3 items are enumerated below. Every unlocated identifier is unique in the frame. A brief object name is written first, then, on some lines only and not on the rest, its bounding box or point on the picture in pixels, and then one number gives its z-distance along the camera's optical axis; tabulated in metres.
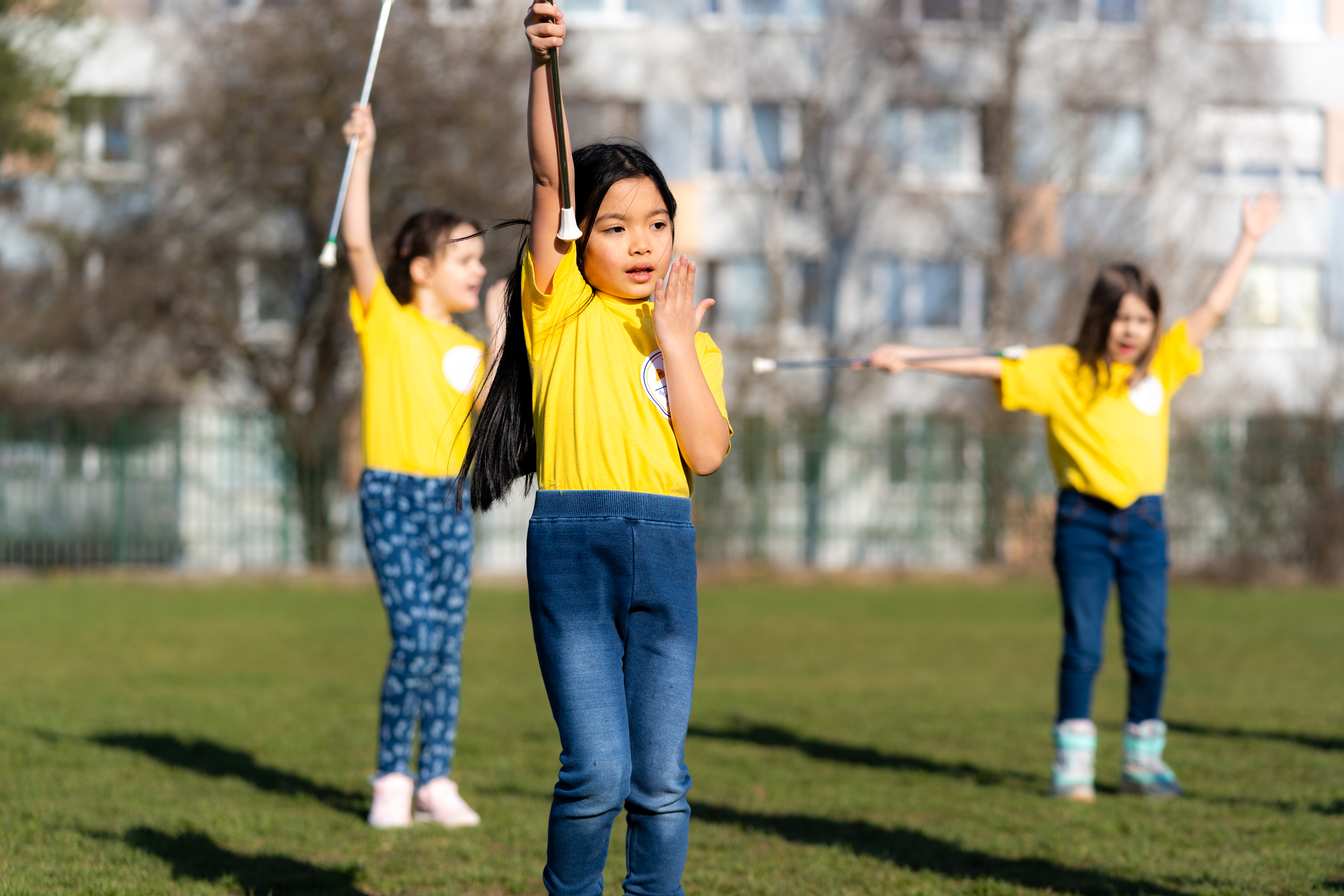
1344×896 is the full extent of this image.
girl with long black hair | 6.26
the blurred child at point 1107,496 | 11.64
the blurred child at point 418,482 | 10.33
